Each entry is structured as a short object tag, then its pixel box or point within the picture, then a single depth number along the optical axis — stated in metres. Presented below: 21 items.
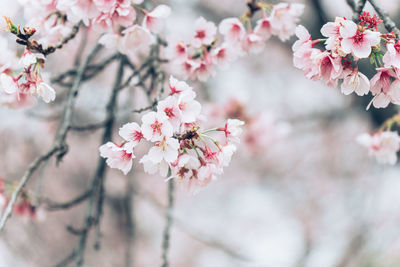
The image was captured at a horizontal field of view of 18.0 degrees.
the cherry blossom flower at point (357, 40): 1.09
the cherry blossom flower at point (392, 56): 1.08
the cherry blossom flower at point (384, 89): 1.11
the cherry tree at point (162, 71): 1.11
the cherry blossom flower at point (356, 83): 1.11
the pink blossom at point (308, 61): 1.12
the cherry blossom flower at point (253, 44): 1.29
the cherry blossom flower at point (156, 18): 1.22
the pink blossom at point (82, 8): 1.18
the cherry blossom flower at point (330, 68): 1.11
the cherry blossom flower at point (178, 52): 1.26
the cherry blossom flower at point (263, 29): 1.29
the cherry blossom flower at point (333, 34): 1.11
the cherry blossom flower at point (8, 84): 1.14
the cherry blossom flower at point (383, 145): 1.29
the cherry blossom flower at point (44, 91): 1.14
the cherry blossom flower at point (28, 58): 1.13
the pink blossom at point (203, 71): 1.26
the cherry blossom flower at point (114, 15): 1.17
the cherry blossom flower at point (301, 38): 1.15
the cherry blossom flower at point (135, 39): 1.22
